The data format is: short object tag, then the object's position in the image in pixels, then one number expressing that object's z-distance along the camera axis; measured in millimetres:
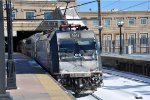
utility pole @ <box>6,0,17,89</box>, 19672
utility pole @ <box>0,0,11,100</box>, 11953
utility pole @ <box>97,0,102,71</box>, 22152
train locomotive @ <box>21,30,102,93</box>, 21766
